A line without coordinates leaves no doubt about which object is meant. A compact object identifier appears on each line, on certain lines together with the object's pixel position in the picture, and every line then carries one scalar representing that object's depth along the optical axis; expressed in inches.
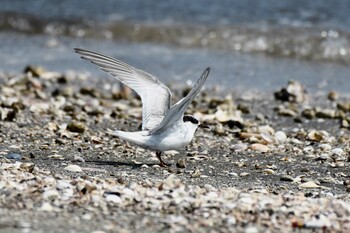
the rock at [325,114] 621.3
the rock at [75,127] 515.8
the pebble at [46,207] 315.9
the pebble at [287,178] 422.9
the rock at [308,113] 621.9
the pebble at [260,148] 502.5
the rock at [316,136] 538.5
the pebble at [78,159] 436.5
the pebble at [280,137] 536.4
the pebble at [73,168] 402.1
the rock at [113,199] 330.6
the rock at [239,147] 503.9
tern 417.4
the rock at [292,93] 687.7
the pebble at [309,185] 405.4
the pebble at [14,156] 430.3
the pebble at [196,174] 414.9
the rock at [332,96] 713.6
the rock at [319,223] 314.2
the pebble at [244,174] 432.5
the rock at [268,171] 442.3
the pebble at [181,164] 442.3
